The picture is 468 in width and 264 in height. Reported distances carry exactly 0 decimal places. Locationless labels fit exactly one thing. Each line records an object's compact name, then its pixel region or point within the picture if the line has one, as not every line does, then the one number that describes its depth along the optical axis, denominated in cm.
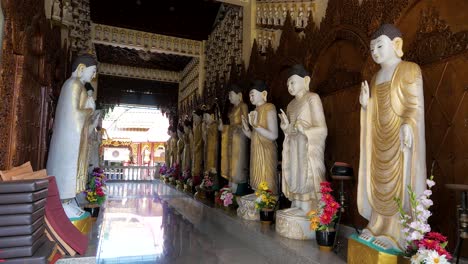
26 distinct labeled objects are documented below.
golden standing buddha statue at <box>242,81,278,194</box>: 493
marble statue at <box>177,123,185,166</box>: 1157
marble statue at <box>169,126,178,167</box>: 1260
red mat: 200
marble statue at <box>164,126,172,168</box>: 1351
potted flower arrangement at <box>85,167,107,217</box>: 518
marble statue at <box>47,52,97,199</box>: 337
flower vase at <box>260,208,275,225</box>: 464
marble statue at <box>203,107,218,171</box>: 775
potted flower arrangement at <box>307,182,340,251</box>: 334
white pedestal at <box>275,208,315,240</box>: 381
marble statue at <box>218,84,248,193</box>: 589
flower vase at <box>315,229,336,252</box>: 336
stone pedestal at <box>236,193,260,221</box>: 489
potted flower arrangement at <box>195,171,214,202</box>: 729
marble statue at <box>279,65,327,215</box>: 390
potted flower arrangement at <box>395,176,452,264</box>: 211
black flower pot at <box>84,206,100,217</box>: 514
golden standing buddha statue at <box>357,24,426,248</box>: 255
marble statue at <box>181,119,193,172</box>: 1023
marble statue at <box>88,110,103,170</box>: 742
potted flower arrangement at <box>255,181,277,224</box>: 466
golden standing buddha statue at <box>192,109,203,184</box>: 905
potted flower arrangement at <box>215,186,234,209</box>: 577
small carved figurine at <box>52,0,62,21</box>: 463
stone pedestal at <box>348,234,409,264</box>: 249
